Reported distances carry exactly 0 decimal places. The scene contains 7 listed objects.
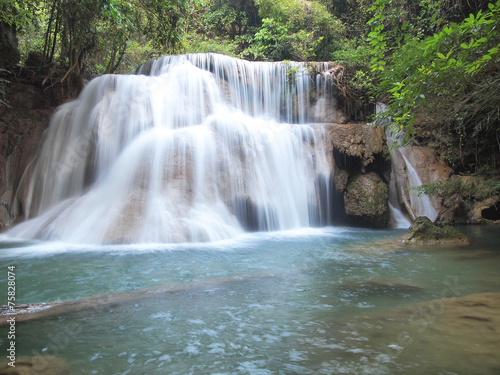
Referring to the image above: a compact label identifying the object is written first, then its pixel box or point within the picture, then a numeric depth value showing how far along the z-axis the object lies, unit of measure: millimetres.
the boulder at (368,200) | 10766
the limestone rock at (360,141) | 11102
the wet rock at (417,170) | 12016
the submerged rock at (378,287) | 4270
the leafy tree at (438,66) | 4418
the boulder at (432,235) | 7492
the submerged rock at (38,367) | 2457
